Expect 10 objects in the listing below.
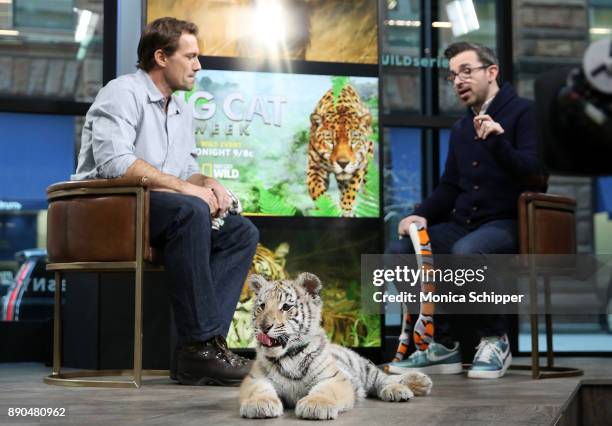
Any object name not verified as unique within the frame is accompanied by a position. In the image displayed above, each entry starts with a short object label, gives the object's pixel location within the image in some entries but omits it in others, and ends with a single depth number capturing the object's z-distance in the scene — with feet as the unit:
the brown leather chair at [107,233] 10.32
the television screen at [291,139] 14.16
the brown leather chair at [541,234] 11.93
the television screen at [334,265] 14.39
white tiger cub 8.04
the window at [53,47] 16.12
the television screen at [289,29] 14.37
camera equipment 3.51
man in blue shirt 10.44
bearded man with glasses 12.19
